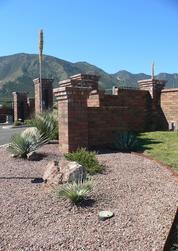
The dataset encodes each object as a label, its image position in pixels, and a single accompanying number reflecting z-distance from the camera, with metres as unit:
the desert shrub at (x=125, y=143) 5.30
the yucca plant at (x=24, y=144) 4.75
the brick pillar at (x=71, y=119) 5.08
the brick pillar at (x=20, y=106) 14.50
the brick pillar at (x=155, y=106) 7.51
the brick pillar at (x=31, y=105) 14.56
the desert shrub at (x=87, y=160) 3.89
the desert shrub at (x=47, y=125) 5.88
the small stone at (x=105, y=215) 2.68
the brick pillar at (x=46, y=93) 11.58
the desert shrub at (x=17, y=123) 12.92
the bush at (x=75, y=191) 2.97
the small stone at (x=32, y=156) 4.66
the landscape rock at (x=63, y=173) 3.46
